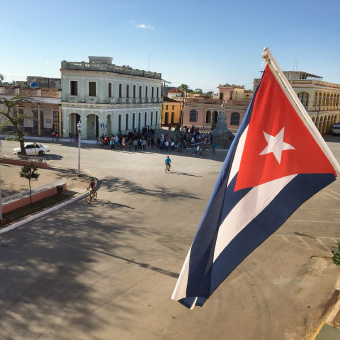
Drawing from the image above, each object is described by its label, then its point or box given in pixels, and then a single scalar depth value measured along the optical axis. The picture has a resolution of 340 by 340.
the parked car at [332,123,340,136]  61.44
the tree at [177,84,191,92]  109.60
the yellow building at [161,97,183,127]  63.11
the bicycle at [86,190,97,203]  18.40
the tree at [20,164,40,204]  17.39
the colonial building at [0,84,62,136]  40.28
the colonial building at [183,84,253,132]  53.09
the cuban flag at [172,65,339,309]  5.39
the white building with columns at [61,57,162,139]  38.06
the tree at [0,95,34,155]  25.61
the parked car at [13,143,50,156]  29.97
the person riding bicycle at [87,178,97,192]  18.41
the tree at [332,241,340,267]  9.45
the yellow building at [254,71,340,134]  54.76
